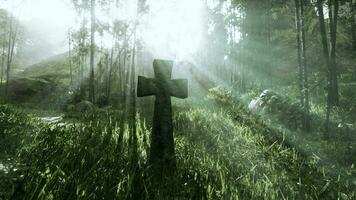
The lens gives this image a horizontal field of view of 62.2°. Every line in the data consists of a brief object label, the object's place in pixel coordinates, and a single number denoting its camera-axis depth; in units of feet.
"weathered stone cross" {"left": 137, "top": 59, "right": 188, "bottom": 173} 13.82
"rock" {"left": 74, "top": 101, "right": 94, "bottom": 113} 56.85
